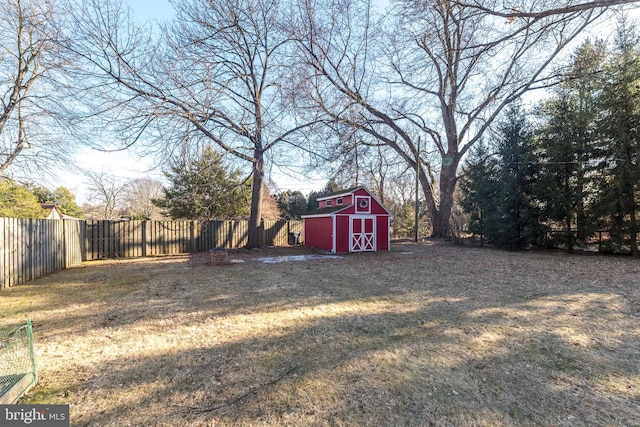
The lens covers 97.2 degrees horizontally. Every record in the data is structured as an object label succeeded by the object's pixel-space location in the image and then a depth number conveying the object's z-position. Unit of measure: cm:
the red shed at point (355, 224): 1411
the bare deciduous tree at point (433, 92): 811
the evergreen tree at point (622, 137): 1123
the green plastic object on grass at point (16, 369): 247
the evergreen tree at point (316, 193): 2981
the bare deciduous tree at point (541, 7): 616
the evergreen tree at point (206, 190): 1272
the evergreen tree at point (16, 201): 1123
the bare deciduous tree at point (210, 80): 989
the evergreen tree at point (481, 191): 1588
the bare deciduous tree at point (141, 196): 3024
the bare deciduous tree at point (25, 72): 1052
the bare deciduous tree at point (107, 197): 2733
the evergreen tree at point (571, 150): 1271
